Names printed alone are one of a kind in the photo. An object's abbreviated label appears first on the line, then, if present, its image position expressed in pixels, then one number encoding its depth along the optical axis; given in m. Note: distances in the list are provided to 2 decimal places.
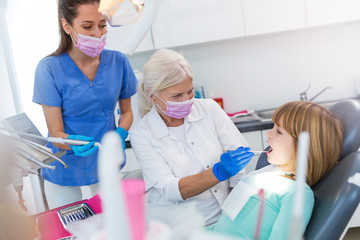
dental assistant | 1.79
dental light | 0.89
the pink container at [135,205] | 0.43
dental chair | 1.10
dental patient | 1.28
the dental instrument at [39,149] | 1.04
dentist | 1.60
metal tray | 1.30
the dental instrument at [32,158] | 0.90
